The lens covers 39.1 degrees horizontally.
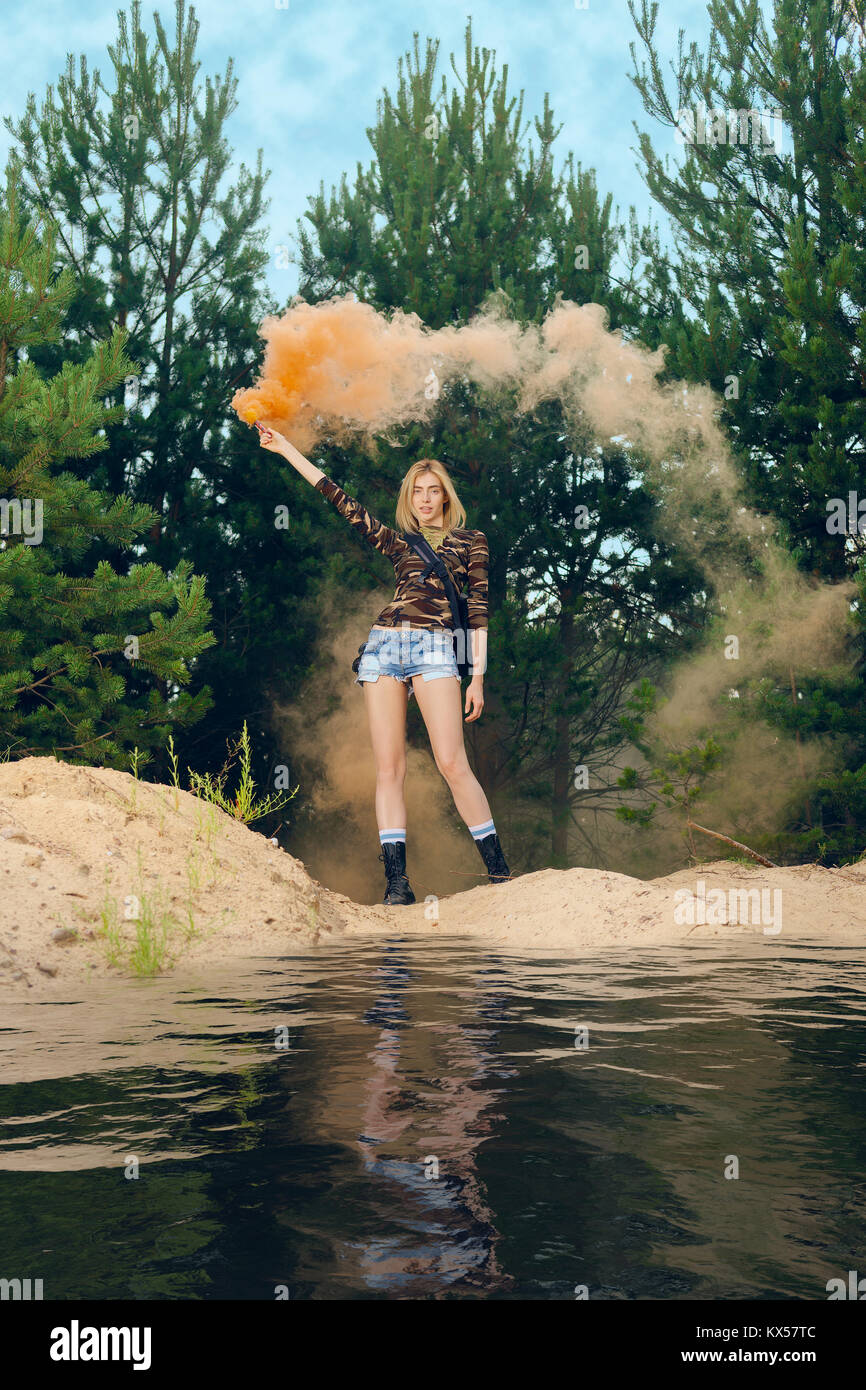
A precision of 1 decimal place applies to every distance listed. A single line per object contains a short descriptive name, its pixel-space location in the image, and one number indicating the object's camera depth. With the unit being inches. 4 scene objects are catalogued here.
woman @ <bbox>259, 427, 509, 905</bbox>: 347.9
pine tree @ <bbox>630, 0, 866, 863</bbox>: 429.4
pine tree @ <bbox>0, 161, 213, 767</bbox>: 407.2
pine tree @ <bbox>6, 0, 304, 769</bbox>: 531.8
